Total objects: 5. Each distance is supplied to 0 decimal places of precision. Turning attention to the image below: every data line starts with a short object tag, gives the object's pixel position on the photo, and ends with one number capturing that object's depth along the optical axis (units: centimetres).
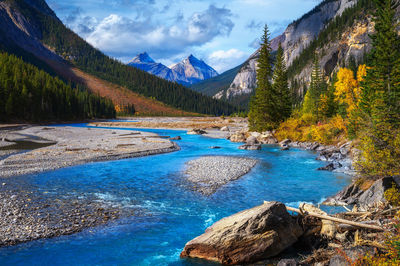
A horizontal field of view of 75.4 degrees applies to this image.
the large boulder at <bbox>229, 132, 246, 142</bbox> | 5266
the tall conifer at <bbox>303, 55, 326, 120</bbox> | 5828
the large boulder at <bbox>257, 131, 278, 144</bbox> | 4978
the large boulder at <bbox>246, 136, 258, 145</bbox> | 4906
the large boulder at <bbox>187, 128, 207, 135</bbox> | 7044
